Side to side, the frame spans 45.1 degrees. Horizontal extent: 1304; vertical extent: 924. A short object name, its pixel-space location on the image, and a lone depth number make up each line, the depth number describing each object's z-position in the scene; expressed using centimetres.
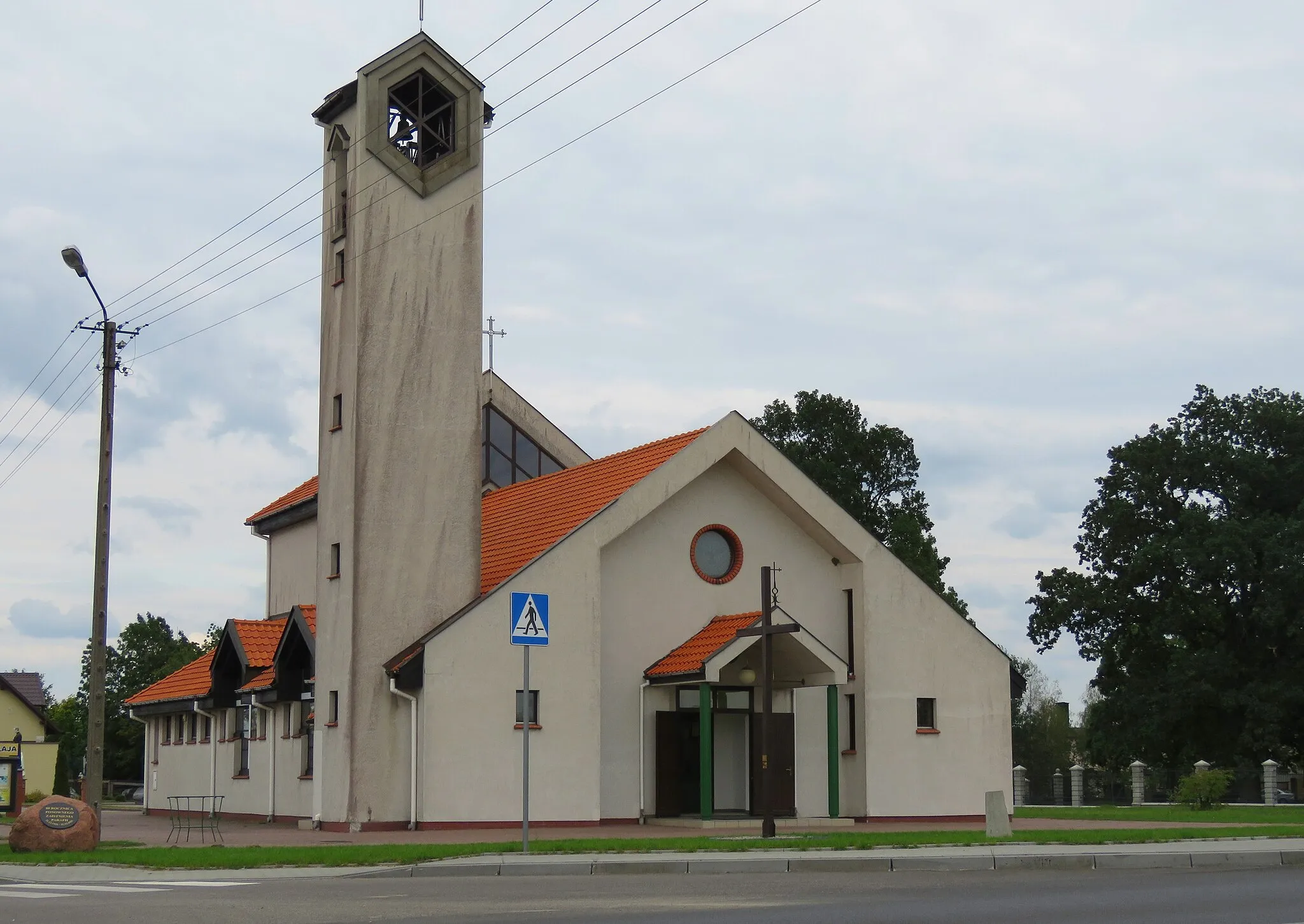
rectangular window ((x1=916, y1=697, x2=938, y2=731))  3180
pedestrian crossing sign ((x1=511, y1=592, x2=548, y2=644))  1867
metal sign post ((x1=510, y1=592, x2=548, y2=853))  1862
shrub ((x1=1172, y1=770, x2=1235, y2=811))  3422
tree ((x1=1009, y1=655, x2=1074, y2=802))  5506
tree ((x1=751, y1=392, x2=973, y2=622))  6531
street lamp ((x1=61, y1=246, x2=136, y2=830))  2419
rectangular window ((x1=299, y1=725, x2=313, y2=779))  3038
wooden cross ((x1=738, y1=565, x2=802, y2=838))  2247
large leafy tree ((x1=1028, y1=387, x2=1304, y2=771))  5078
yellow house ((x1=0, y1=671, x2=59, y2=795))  5762
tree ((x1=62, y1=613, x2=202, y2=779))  8838
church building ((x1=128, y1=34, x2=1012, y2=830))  2725
